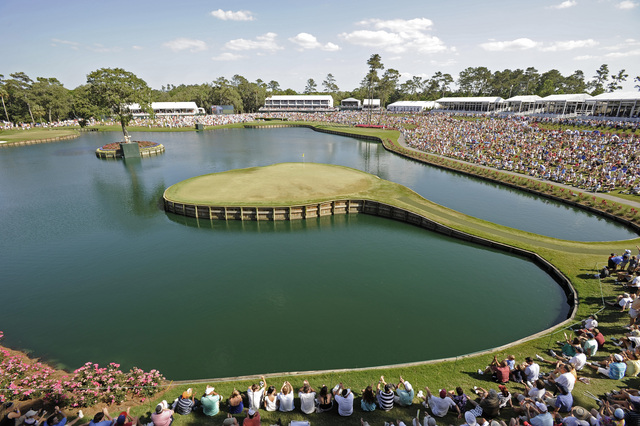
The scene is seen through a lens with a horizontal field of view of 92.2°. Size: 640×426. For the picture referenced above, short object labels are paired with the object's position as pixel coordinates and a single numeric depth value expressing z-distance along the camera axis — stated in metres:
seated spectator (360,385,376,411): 11.24
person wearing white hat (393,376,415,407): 11.48
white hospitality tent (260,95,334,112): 172.64
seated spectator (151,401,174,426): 10.31
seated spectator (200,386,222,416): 10.98
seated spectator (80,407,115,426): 9.83
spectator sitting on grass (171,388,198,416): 11.19
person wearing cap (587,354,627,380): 12.35
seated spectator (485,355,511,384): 12.80
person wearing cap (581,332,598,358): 13.81
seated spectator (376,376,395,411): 11.21
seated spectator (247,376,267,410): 11.13
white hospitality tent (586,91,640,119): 69.06
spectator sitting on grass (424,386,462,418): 10.86
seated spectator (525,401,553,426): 9.69
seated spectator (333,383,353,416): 10.98
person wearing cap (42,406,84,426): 10.20
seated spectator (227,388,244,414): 11.17
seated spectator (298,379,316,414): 11.14
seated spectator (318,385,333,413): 11.29
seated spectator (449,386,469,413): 11.35
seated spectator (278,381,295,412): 11.28
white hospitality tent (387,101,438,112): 143.25
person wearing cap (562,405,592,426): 9.45
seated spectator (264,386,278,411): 11.32
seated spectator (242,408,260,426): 10.00
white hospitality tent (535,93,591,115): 86.06
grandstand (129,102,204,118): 149.38
